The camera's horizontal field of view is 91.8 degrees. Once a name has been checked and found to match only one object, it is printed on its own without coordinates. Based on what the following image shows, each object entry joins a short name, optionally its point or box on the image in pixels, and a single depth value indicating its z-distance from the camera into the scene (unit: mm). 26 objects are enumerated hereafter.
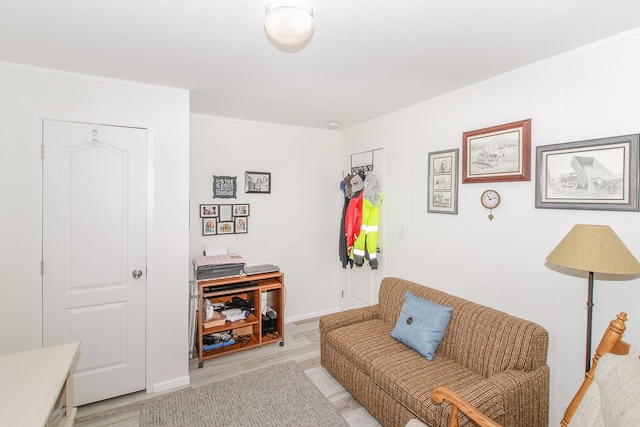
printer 3043
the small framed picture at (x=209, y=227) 3484
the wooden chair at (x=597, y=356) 1436
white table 1171
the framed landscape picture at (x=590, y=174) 1719
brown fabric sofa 1781
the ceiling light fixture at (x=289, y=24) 1319
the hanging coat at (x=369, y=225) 3529
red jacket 3734
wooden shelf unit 3049
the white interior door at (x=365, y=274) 3600
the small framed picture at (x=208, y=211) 3477
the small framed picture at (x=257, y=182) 3723
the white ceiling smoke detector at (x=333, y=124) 3785
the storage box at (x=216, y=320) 3082
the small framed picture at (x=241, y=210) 3656
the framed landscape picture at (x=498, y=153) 2193
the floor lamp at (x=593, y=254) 1513
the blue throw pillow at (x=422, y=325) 2270
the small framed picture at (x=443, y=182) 2715
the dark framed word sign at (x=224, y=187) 3549
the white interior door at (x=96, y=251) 2291
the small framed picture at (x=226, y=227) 3576
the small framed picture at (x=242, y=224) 3678
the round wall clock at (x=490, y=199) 2377
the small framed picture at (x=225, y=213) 3574
